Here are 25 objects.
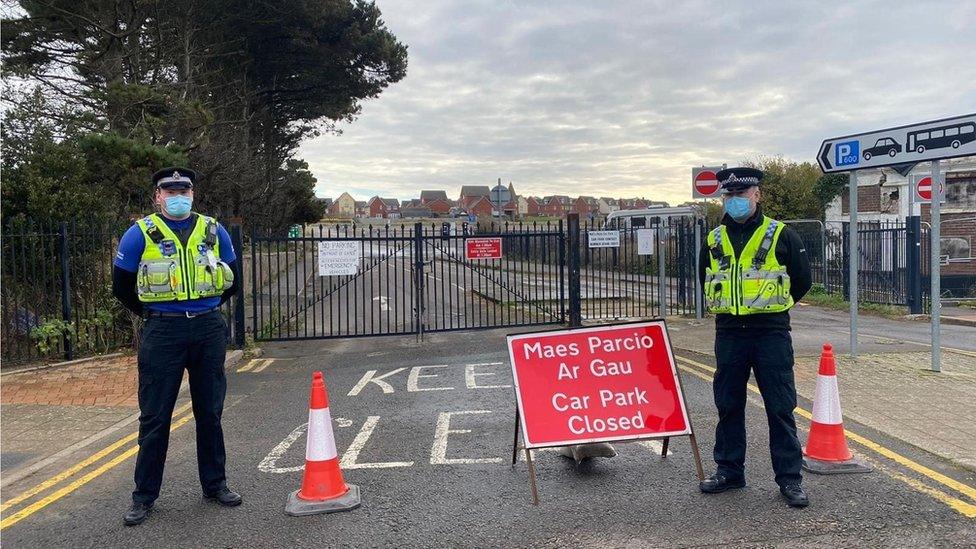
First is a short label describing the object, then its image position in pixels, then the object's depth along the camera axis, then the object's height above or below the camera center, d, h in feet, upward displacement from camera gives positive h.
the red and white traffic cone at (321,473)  13.78 -4.62
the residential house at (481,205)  348.59 +25.83
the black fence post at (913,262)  47.01 -1.17
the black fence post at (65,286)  30.01 -1.25
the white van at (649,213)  91.88 +5.34
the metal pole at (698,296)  40.52 -2.89
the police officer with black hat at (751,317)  13.67 -1.46
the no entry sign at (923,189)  55.26 +4.73
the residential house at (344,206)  414.66 +32.17
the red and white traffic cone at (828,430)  15.26 -4.27
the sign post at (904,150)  23.66 +3.72
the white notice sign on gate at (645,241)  39.89 +0.55
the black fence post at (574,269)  36.29 -0.97
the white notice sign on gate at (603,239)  39.09 +0.70
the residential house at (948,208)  65.98 +4.21
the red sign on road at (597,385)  14.79 -3.08
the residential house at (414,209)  388.14 +27.55
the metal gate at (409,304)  34.47 -4.24
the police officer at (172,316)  13.50 -1.21
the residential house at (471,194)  369.20 +33.31
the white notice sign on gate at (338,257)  34.27 -0.11
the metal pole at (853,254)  27.07 -0.30
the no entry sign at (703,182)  37.94 +3.88
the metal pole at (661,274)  38.78 -1.45
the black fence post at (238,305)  32.50 -2.37
